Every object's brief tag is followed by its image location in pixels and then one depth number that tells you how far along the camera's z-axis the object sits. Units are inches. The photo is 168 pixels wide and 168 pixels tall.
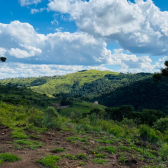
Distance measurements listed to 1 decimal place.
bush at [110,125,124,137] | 546.9
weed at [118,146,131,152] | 381.8
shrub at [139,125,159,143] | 503.5
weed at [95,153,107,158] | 323.9
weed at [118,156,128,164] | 305.7
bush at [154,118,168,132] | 685.9
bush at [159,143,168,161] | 337.7
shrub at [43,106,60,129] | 545.3
